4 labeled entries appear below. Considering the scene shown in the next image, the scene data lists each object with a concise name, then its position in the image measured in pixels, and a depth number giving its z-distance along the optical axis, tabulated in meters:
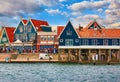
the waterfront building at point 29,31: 116.62
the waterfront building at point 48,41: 114.25
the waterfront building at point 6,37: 119.94
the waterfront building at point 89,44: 103.69
